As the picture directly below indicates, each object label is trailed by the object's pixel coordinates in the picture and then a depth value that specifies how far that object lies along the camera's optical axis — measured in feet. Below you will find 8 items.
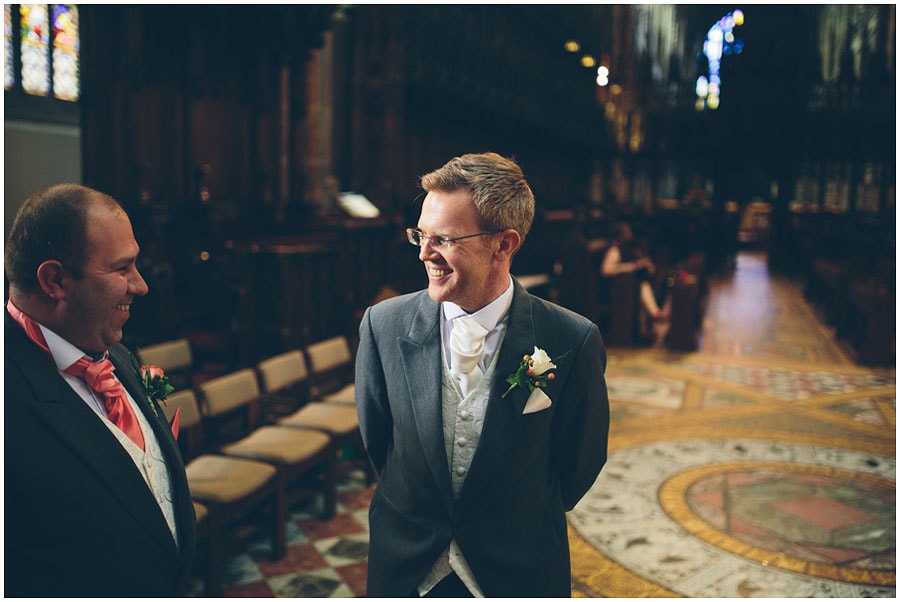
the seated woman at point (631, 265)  32.78
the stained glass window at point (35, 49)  31.32
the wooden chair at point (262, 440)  13.00
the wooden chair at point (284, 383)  14.87
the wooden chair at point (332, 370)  16.57
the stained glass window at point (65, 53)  32.81
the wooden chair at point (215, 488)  11.09
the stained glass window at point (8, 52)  28.21
